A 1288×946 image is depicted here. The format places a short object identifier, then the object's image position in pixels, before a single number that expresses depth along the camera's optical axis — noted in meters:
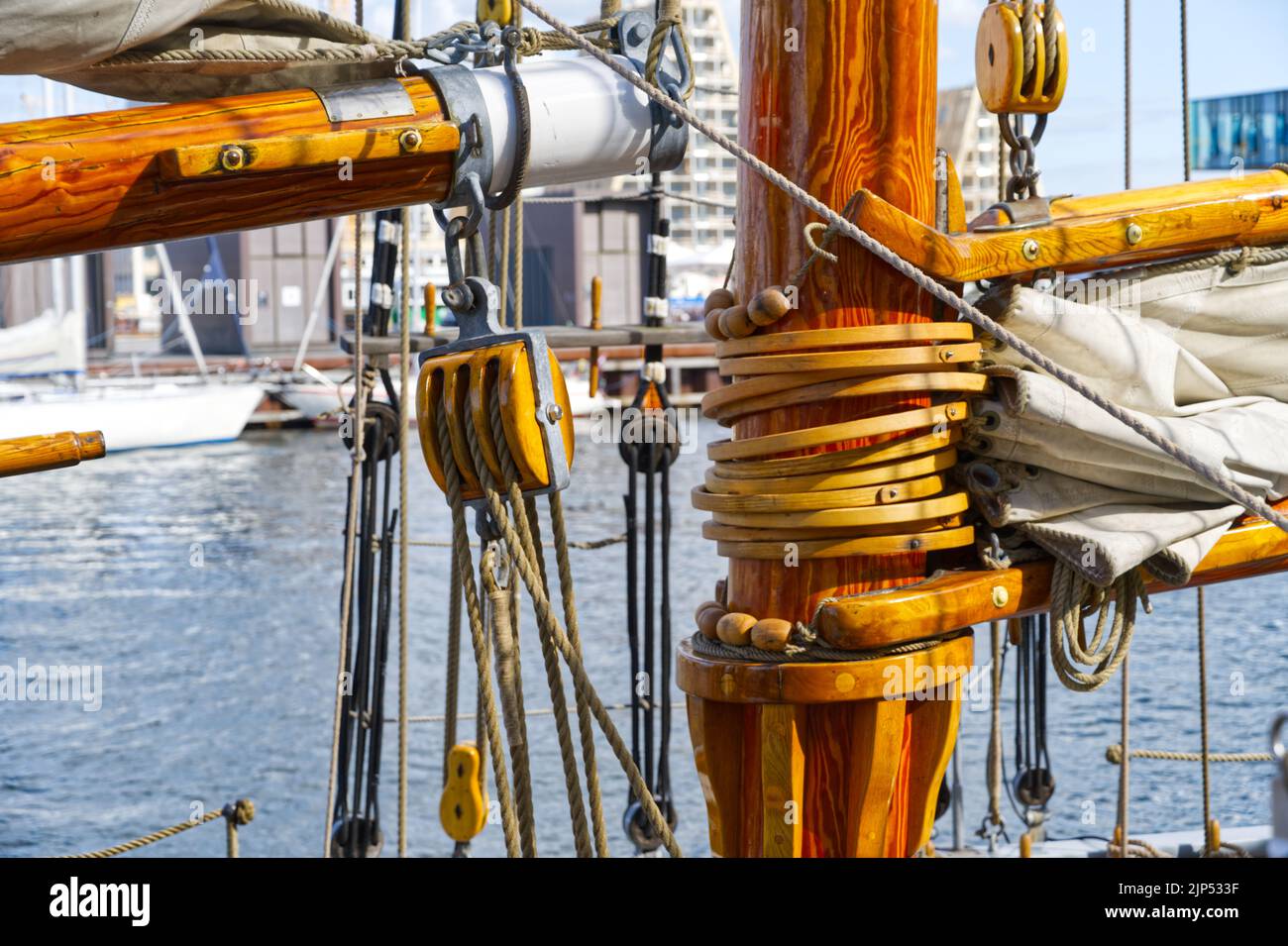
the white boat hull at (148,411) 54.67
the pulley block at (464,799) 6.62
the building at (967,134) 55.91
